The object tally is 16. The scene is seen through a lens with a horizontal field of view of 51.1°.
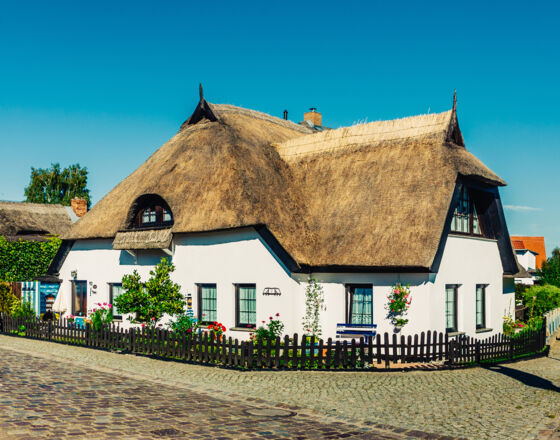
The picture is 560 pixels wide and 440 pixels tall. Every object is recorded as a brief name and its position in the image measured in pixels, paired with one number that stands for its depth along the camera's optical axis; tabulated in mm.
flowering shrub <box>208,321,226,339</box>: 19562
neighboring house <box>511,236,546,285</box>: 67625
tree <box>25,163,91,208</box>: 75812
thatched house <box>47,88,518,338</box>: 18781
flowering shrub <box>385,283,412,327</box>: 17938
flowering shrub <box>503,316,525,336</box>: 25625
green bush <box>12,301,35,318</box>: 24759
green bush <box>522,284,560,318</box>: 34688
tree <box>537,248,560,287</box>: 46844
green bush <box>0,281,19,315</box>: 27016
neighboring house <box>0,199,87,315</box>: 43812
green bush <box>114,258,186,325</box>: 19859
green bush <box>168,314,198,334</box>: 19281
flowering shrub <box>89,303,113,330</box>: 22172
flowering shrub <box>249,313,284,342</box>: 18953
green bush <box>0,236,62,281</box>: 32344
